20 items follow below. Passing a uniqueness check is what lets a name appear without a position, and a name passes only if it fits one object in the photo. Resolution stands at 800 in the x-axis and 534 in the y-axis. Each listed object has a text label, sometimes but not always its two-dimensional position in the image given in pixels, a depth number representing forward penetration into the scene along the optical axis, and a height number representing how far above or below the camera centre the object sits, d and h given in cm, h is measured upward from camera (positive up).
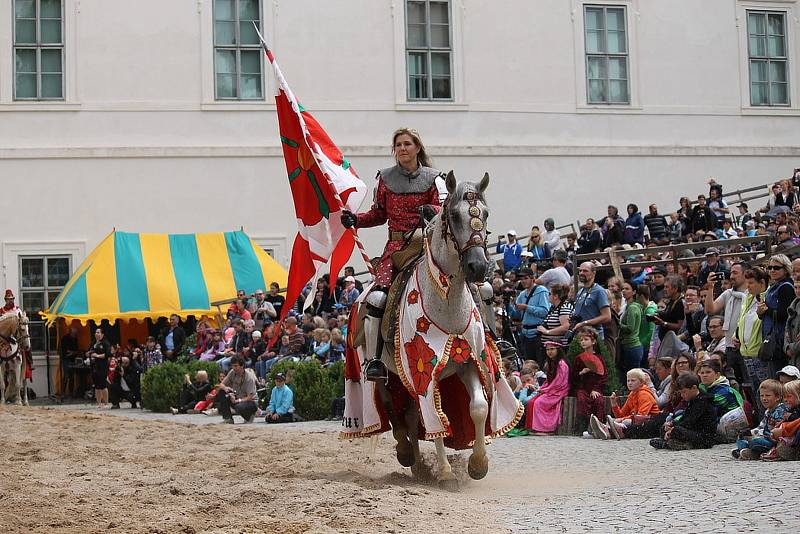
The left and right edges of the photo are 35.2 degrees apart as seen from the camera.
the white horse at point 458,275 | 922 +29
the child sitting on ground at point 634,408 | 1424 -114
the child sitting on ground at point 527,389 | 1633 -102
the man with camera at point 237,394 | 2012 -122
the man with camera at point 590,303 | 1609 +8
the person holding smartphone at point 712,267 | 1716 +54
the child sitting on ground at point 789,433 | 1088 -111
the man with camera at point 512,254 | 2489 +114
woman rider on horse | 1069 +102
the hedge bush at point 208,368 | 2295 -89
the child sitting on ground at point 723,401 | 1276 -98
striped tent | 2684 +98
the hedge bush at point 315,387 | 1973 -110
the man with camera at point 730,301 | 1423 +6
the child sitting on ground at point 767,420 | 1119 -103
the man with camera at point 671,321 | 1509 -17
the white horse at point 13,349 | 2317 -45
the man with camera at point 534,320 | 1772 -13
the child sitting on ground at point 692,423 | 1266 -118
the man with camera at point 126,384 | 2575 -128
